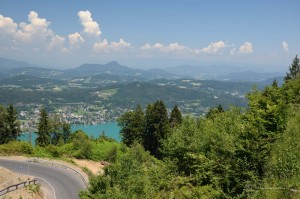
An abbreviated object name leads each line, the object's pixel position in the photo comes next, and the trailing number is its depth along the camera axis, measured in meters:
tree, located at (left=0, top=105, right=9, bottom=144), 58.28
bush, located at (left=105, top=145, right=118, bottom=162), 47.56
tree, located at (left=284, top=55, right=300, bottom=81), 66.47
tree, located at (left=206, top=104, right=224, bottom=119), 56.97
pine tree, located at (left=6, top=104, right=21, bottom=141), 59.16
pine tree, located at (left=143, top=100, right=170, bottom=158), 57.88
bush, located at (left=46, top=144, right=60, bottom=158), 46.28
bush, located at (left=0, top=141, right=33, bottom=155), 44.97
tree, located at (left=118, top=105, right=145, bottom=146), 60.09
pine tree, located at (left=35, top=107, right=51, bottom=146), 61.62
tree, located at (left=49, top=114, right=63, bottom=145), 68.00
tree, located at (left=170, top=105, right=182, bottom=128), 61.66
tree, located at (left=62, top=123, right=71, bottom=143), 70.62
